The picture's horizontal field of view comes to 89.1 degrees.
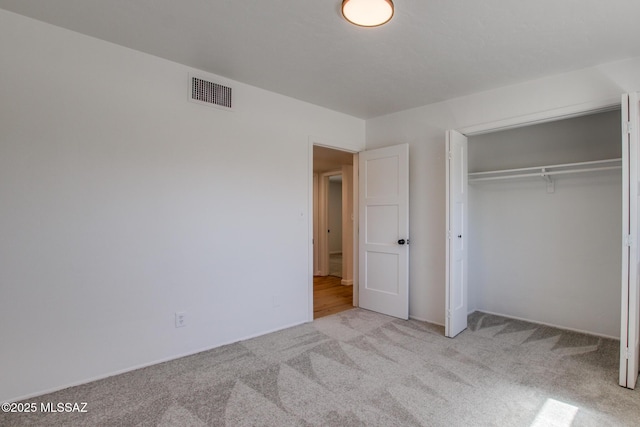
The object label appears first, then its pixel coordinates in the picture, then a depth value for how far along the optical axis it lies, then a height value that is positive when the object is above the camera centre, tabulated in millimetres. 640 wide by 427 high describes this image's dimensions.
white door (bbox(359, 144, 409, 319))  3859 -205
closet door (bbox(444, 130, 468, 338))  3314 -254
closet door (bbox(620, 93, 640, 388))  2303 -228
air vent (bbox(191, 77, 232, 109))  2871 +1112
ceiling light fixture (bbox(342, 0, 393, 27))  1855 +1191
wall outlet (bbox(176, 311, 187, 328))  2783 -893
